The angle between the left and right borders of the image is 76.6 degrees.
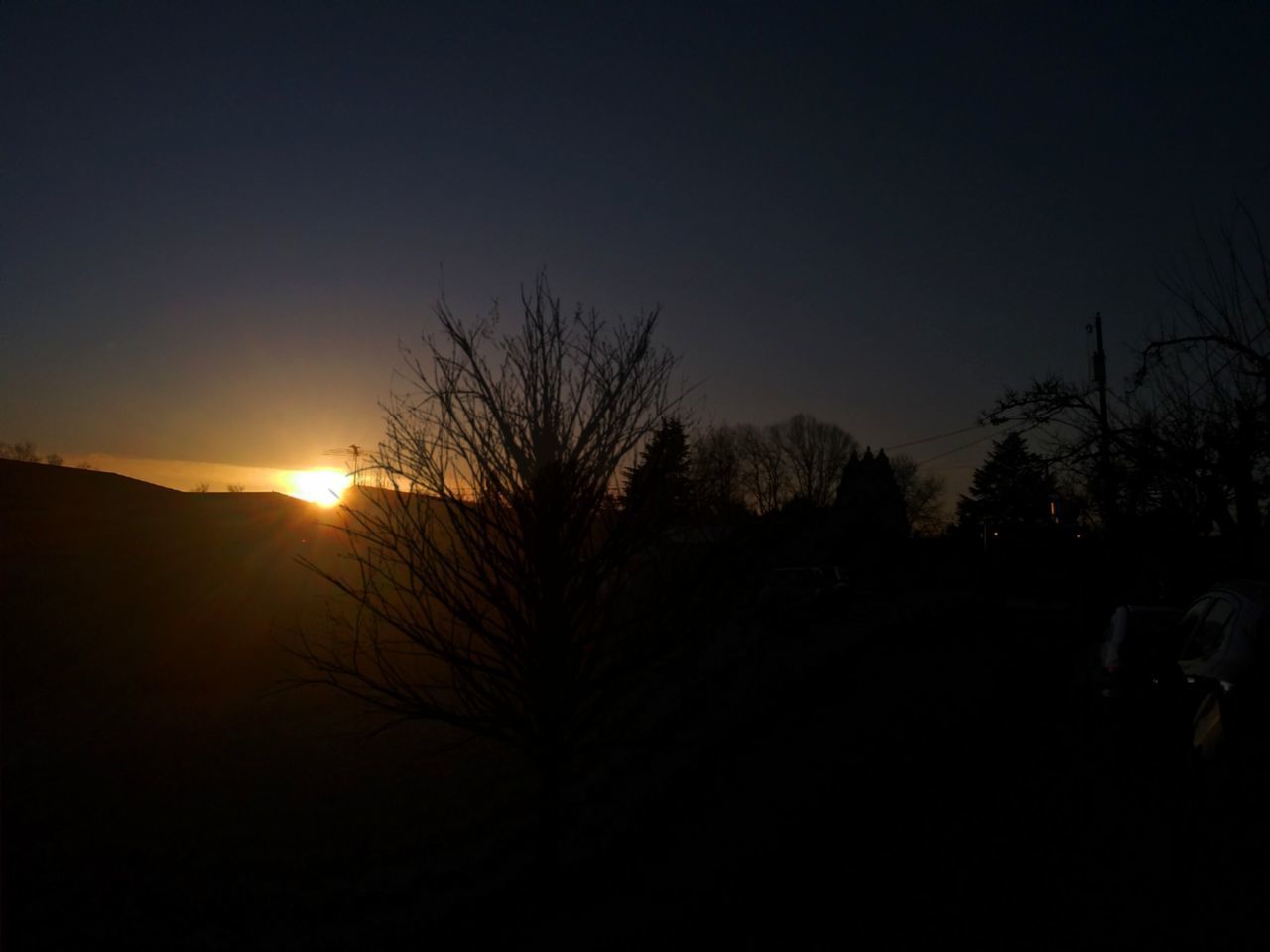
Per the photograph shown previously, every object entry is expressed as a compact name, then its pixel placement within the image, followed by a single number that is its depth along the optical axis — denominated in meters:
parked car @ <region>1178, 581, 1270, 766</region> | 3.83
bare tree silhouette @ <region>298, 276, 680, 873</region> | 8.03
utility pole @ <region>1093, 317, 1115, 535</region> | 12.93
